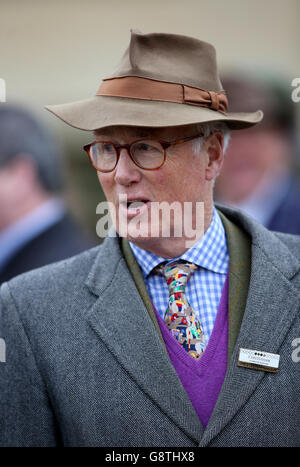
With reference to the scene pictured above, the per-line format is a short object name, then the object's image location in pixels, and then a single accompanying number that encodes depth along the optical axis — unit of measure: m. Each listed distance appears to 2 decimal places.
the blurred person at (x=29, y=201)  7.54
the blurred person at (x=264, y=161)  7.52
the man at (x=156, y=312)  4.01
